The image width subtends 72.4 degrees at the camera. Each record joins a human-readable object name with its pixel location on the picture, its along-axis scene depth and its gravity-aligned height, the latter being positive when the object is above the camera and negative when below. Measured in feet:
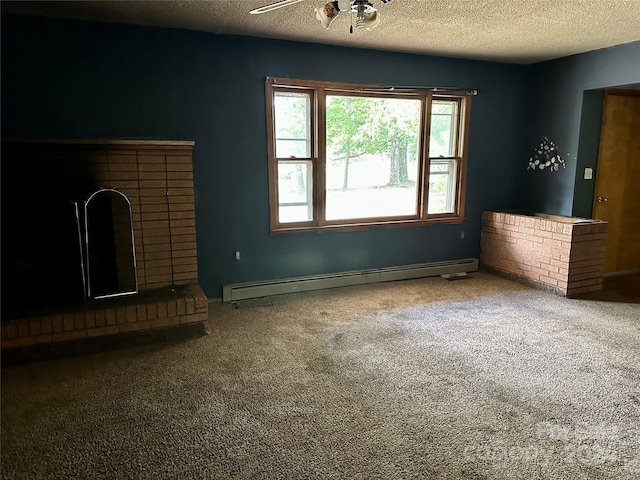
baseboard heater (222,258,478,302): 13.53 -3.83
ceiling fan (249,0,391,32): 7.39 +2.62
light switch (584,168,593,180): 15.19 -0.27
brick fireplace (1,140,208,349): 9.64 -1.69
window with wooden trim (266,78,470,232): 13.71 +0.32
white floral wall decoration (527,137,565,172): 15.70 +0.26
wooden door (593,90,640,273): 15.33 -0.52
